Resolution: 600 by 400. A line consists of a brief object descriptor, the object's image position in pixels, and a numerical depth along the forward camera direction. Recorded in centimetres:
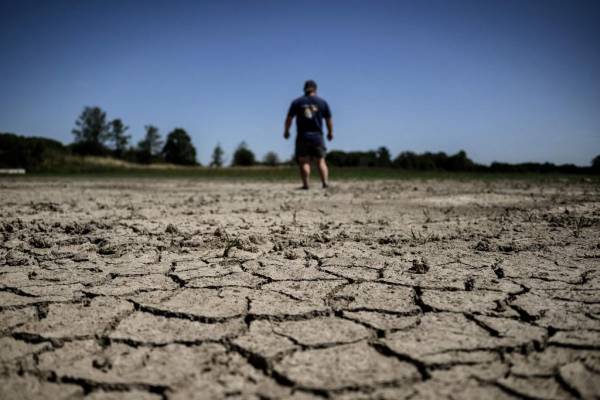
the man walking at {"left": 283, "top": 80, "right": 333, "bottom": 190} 649
